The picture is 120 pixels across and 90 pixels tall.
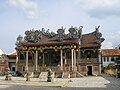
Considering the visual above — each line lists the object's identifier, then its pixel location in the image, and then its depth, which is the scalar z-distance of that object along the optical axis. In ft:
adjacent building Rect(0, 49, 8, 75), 82.50
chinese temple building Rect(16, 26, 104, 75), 60.04
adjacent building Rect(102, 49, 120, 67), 94.24
